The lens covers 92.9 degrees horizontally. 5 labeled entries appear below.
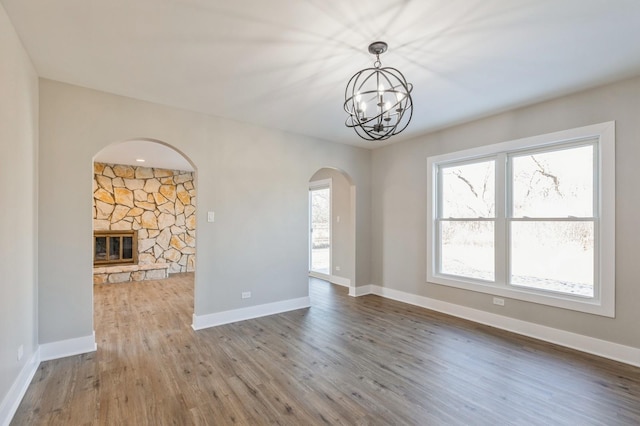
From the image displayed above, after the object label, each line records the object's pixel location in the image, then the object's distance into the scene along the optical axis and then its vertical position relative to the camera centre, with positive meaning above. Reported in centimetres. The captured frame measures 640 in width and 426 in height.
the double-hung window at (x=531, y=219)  319 -11
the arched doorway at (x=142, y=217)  667 -11
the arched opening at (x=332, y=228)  615 -36
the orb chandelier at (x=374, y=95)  231 +130
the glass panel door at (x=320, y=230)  700 -44
